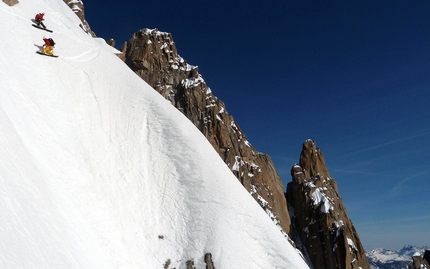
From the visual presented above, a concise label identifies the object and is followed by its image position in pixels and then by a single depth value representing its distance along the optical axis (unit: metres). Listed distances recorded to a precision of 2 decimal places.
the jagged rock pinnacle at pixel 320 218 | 55.38
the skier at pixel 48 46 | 21.16
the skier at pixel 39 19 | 24.77
